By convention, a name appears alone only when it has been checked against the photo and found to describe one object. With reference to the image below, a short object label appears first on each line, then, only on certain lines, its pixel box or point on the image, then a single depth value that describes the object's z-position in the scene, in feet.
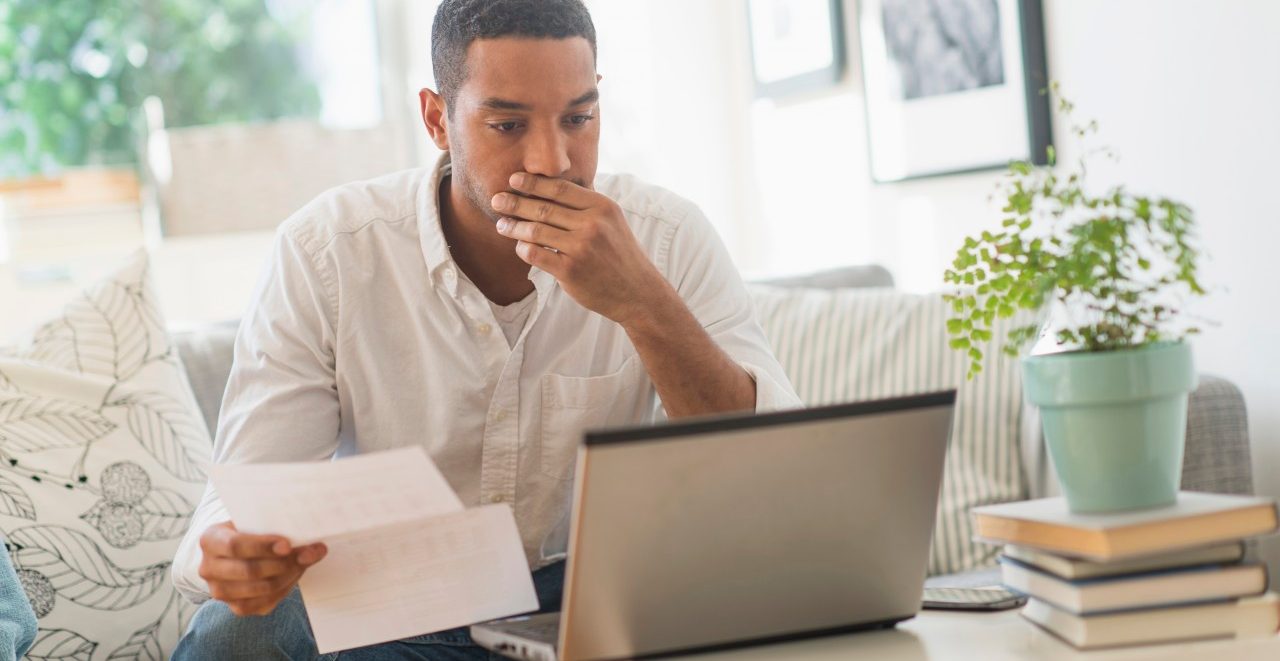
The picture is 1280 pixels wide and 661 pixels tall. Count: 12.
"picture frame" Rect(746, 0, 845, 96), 9.66
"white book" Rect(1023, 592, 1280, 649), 3.22
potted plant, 3.30
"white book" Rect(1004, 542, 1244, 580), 3.24
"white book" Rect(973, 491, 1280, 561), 3.17
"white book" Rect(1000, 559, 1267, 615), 3.21
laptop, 3.12
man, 4.68
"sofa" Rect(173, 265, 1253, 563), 5.74
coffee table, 3.19
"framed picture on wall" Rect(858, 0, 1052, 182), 7.63
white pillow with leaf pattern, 5.42
